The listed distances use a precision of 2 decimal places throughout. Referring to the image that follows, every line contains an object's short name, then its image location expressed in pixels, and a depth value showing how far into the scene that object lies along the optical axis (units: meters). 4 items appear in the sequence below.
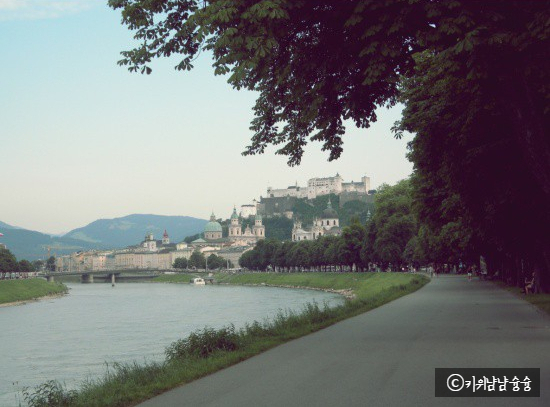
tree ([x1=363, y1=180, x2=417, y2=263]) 80.50
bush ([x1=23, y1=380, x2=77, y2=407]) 9.96
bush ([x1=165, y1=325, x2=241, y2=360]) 14.16
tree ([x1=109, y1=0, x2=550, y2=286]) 9.98
